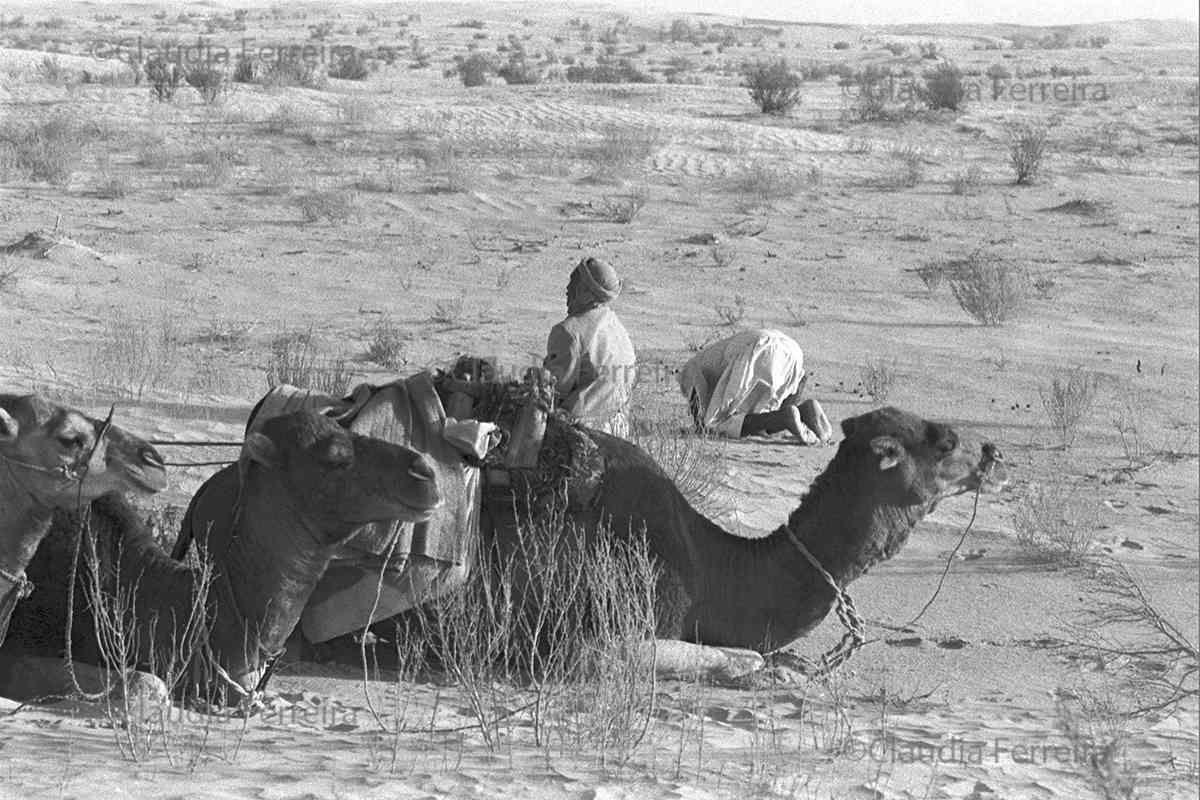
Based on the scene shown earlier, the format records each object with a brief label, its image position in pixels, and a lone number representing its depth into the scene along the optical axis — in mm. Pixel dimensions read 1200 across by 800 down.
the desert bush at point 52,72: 33281
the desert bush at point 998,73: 53625
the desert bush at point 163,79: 30906
